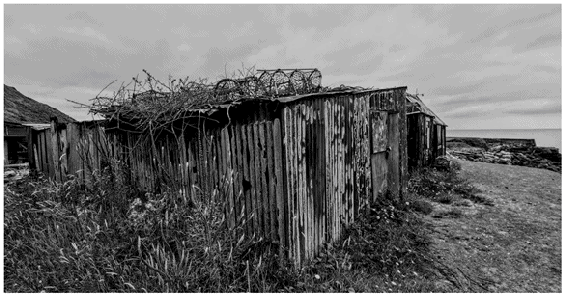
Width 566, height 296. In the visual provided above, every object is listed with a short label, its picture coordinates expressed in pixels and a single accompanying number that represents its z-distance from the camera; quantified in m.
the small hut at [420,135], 12.23
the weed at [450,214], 6.71
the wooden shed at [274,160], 3.96
